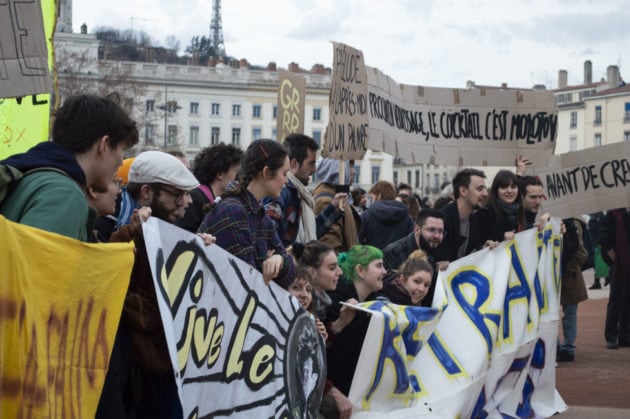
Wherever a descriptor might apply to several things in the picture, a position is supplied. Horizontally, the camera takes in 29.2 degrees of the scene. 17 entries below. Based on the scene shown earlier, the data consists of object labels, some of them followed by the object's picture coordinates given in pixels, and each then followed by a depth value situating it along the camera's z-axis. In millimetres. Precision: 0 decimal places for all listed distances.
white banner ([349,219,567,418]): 6934
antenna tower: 166788
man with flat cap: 4133
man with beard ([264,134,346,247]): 7566
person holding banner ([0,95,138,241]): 3654
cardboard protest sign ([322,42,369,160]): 9305
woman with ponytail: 5582
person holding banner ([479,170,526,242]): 9297
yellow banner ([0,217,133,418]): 3520
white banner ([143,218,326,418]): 4535
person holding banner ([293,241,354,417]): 6551
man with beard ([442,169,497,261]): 9109
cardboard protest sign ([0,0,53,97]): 4691
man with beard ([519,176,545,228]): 9930
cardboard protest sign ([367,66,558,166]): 10703
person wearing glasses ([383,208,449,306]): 8609
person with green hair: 6809
